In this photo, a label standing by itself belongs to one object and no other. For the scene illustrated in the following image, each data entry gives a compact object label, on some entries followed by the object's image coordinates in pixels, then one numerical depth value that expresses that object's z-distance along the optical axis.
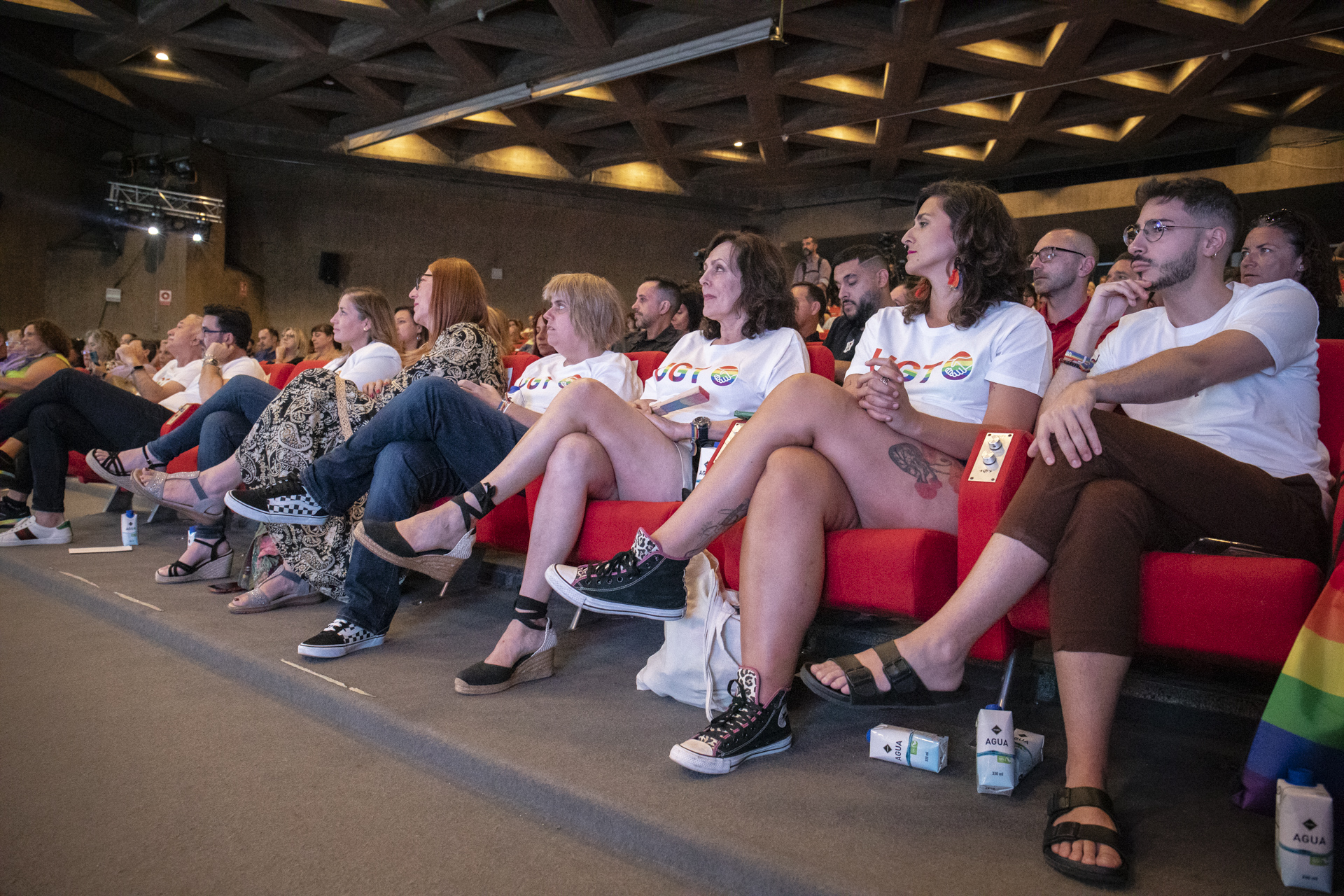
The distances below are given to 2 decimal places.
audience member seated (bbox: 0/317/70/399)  4.23
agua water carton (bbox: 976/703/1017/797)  1.29
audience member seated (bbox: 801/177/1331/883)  1.22
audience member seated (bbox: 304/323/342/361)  5.83
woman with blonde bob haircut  1.99
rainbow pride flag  1.08
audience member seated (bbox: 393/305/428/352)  4.07
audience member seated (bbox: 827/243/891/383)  3.46
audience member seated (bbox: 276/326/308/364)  6.18
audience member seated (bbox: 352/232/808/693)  1.85
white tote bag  1.62
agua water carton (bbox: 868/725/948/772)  1.39
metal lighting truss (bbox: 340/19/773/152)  6.30
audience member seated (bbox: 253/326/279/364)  7.30
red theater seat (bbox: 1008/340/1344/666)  1.23
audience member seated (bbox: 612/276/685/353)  3.72
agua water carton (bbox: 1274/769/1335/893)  1.03
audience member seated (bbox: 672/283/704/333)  3.73
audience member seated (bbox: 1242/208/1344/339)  2.21
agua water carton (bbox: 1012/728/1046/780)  1.36
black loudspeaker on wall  10.05
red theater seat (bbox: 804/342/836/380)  2.41
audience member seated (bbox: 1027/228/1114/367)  2.41
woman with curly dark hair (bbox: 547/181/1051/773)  1.47
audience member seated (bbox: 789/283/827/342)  3.81
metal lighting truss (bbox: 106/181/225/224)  8.78
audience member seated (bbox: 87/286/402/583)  2.83
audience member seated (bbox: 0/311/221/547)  3.31
